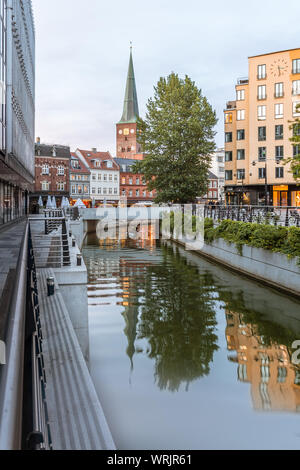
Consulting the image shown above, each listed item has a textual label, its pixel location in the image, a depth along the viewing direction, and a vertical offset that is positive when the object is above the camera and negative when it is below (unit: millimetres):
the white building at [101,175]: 95938 +9676
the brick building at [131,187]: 104938 +7349
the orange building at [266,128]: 52469 +11583
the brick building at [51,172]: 79938 +8699
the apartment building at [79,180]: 90562 +7860
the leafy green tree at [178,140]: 43000 +7824
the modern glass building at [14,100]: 23719 +8305
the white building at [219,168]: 128000 +14781
